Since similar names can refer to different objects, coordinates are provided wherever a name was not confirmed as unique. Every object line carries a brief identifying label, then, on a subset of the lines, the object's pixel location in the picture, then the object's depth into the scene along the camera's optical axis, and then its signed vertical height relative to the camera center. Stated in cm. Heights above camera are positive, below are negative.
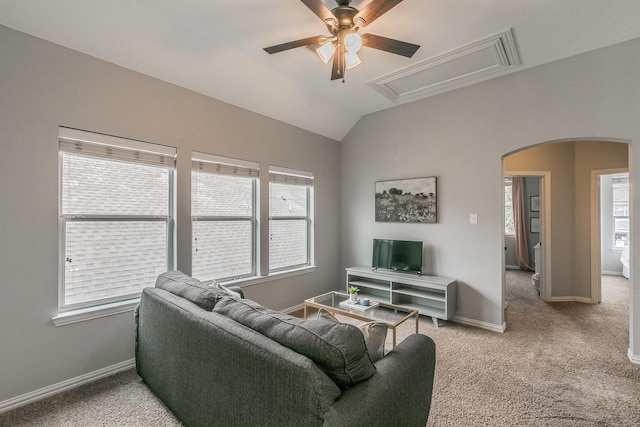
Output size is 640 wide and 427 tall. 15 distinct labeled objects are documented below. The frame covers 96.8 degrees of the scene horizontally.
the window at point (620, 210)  601 +7
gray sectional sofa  109 -71
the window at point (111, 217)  233 -2
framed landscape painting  383 +19
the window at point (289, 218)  392 -6
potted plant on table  301 -87
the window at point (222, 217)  312 -3
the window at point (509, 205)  717 +22
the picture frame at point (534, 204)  682 +23
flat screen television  384 -58
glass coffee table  263 -96
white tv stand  345 -100
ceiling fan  185 +131
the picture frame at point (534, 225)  683 -28
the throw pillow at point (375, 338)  148 -66
